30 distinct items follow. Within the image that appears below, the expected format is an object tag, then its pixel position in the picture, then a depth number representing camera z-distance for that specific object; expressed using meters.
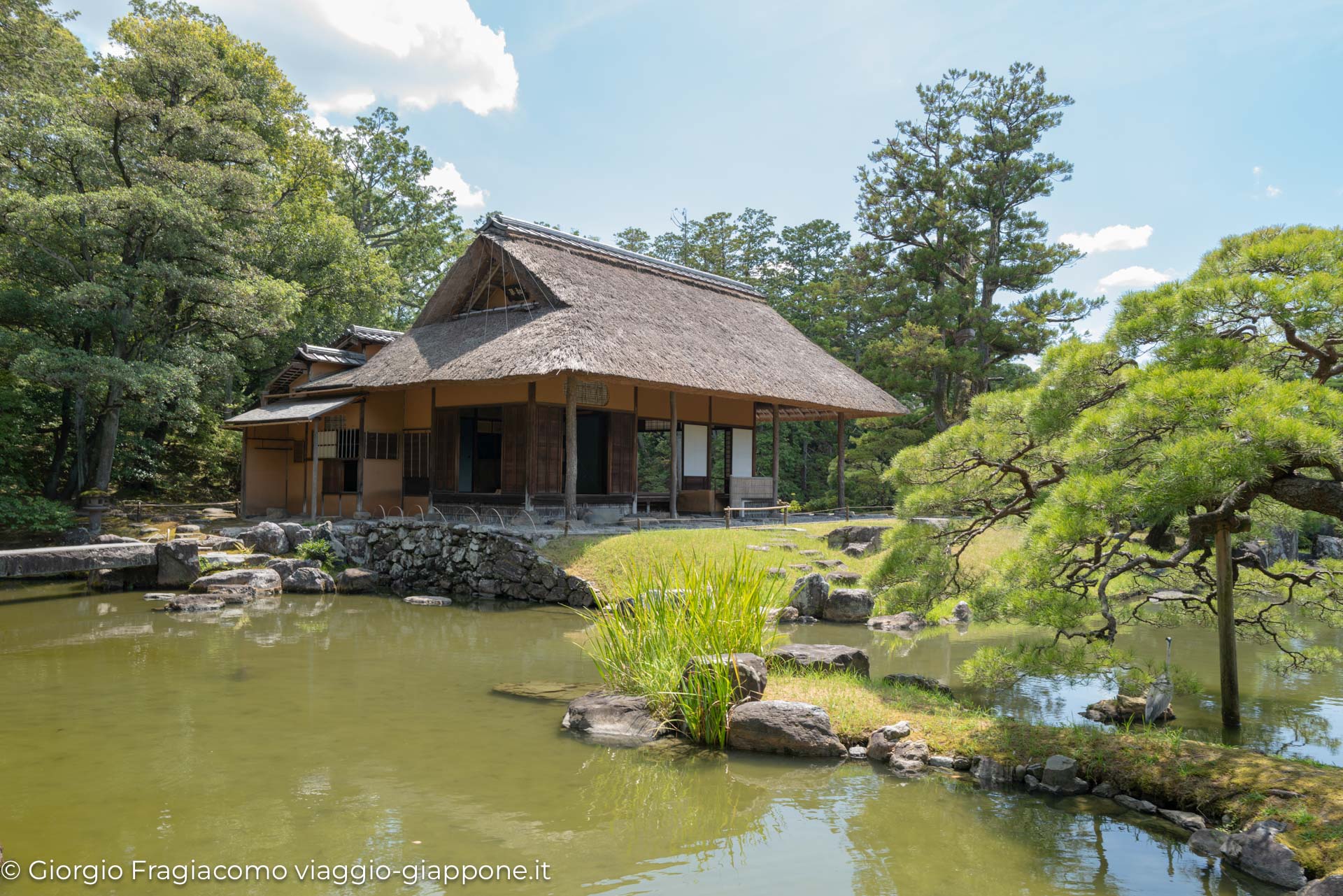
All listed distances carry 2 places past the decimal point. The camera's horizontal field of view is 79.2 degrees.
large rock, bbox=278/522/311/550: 14.09
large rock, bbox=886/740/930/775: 5.10
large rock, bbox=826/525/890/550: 13.55
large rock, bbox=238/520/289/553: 13.91
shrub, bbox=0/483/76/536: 14.17
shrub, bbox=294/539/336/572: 13.74
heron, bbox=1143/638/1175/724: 5.85
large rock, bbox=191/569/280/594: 12.05
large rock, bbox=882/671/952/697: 6.75
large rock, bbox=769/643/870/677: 6.94
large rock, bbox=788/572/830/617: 10.80
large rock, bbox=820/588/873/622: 10.70
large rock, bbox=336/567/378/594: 13.26
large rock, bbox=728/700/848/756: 5.42
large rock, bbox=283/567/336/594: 12.91
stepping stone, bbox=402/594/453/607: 12.12
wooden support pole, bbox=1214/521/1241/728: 5.35
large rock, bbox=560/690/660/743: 5.81
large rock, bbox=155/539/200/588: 12.49
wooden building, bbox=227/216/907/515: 13.70
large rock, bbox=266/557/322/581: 13.07
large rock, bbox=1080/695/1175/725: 6.11
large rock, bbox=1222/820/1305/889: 3.64
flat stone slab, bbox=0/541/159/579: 11.28
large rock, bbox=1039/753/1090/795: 4.75
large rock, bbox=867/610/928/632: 10.36
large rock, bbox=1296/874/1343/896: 3.30
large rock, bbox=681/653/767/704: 5.73
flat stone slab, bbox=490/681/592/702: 6.93
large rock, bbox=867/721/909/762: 5.33
